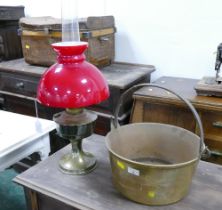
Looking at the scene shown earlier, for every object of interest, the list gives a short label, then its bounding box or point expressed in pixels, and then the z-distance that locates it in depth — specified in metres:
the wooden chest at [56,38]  1.63
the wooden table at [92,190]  0.83
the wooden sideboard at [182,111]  1.28
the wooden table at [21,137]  1.15
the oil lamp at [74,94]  0.85
